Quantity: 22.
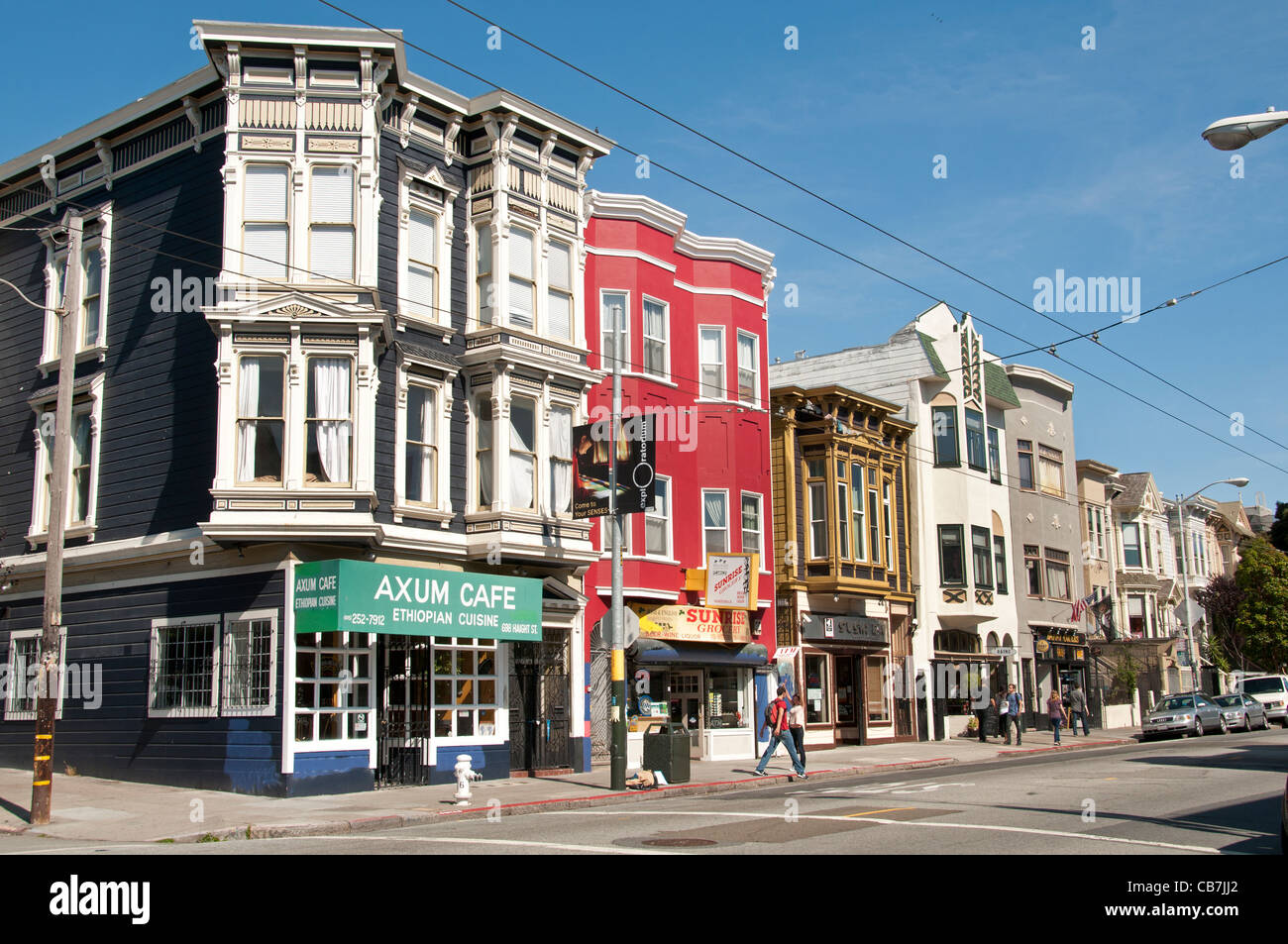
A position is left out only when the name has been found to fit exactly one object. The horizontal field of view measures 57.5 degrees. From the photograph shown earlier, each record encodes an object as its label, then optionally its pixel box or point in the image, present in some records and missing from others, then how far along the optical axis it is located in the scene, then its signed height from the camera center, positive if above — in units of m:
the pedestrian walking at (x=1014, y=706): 35.62 -1.83
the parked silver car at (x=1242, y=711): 41.41 -2.51
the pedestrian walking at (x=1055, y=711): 35.41 -1.99
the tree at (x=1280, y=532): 67.06 +6.07
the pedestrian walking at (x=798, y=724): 23.88 -1.49
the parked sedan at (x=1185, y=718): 39.28 -2.55
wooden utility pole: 16.41 +1.25
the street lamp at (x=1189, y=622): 47.72 +0.79
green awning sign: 19.45 +1.03
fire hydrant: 18.06 -1.83
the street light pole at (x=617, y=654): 20.84 +0.03
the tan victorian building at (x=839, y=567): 33.72 +2.45
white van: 44.34 -1.99
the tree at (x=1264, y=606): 58.12 +1.67
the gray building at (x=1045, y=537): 44.78 +4.27
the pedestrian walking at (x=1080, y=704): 40.28 -2.05
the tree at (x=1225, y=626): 60.25 +0.76
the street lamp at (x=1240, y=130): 13.75 +5.99
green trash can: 21.92 -1.84
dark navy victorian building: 20.53 +4.82
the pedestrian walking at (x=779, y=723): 23.58 -1.43
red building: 28.11 +5.06
